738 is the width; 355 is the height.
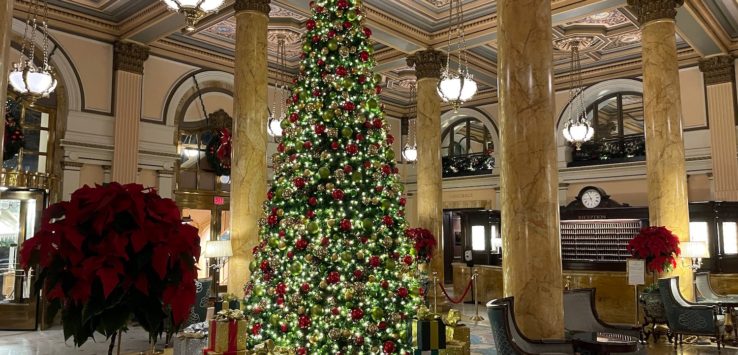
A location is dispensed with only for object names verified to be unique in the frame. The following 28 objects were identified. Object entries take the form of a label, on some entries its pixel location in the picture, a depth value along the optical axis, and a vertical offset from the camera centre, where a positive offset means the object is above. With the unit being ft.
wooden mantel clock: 42.50 +3.15
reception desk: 34.01 -3.09
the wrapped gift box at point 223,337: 10.98 -1.90
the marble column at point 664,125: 27.17 +5.67
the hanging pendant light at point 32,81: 24.94 +7.37
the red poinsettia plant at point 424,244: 34.58 -0.22
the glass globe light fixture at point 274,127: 37.63 +7.78
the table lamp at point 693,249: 25.66 -0.47
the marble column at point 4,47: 9.64 +3.40
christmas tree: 14.51 +0.57
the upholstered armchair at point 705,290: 29.04 -2.75
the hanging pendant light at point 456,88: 25.39 +6.99
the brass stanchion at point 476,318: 33.63 -4.76
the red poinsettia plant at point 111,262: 5.13 -0.19
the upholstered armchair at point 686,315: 23.50 -3.26
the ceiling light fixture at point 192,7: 14.44 +6.17
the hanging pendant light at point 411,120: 57.82 +13.17
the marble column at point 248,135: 26.09 +5.14
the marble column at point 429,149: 37.52 +6.22
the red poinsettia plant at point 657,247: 25.50 -0.37
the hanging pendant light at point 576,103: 38.42 +12.05
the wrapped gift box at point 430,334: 12.12 -2.06
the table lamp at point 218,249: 25.00 -0.34
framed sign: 24.90 -1.44
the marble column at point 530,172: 15.05 +1.89
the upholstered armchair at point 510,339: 14.10 -2.55
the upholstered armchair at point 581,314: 19.79 -2.68
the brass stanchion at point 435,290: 34.19 -3.09
